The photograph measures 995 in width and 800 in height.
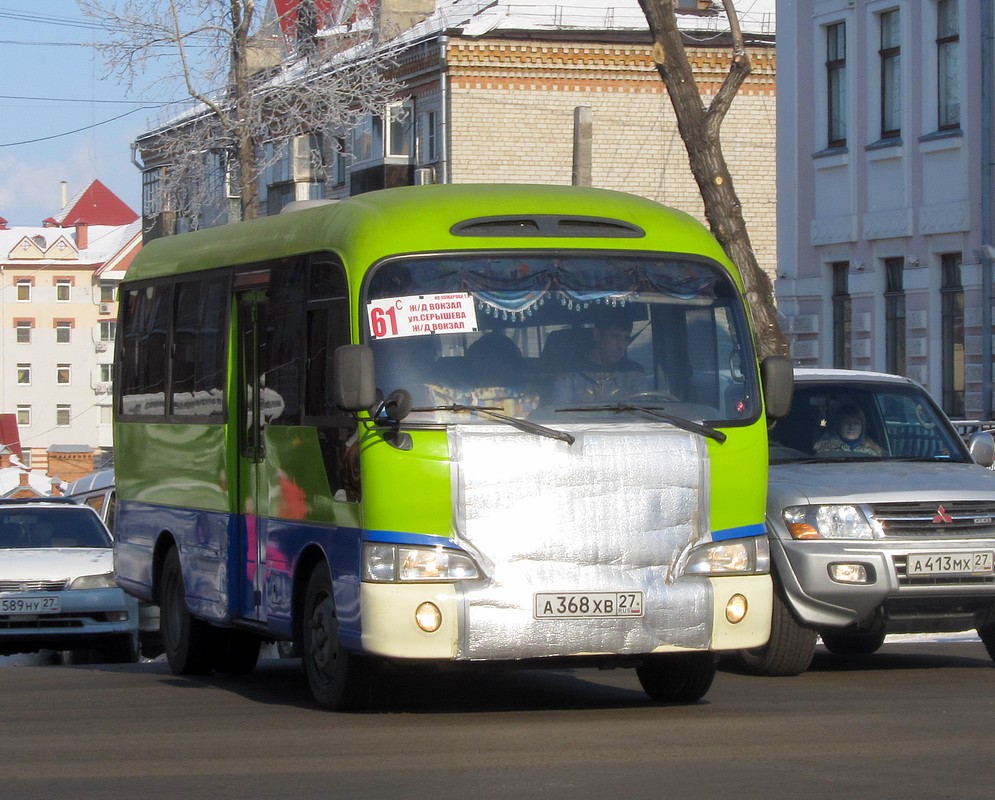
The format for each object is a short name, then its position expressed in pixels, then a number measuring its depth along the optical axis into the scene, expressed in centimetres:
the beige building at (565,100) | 4528
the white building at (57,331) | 11344
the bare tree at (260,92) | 3431
